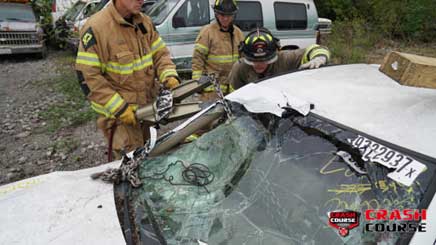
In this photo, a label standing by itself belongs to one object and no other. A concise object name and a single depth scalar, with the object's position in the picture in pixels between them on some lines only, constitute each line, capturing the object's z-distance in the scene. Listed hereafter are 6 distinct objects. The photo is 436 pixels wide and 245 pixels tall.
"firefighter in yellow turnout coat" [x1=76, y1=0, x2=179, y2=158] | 2.32
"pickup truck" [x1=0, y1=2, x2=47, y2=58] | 8.52
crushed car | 1.26
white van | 5.94
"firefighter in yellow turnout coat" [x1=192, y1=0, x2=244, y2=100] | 3.42
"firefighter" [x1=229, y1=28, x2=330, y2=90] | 2.51
